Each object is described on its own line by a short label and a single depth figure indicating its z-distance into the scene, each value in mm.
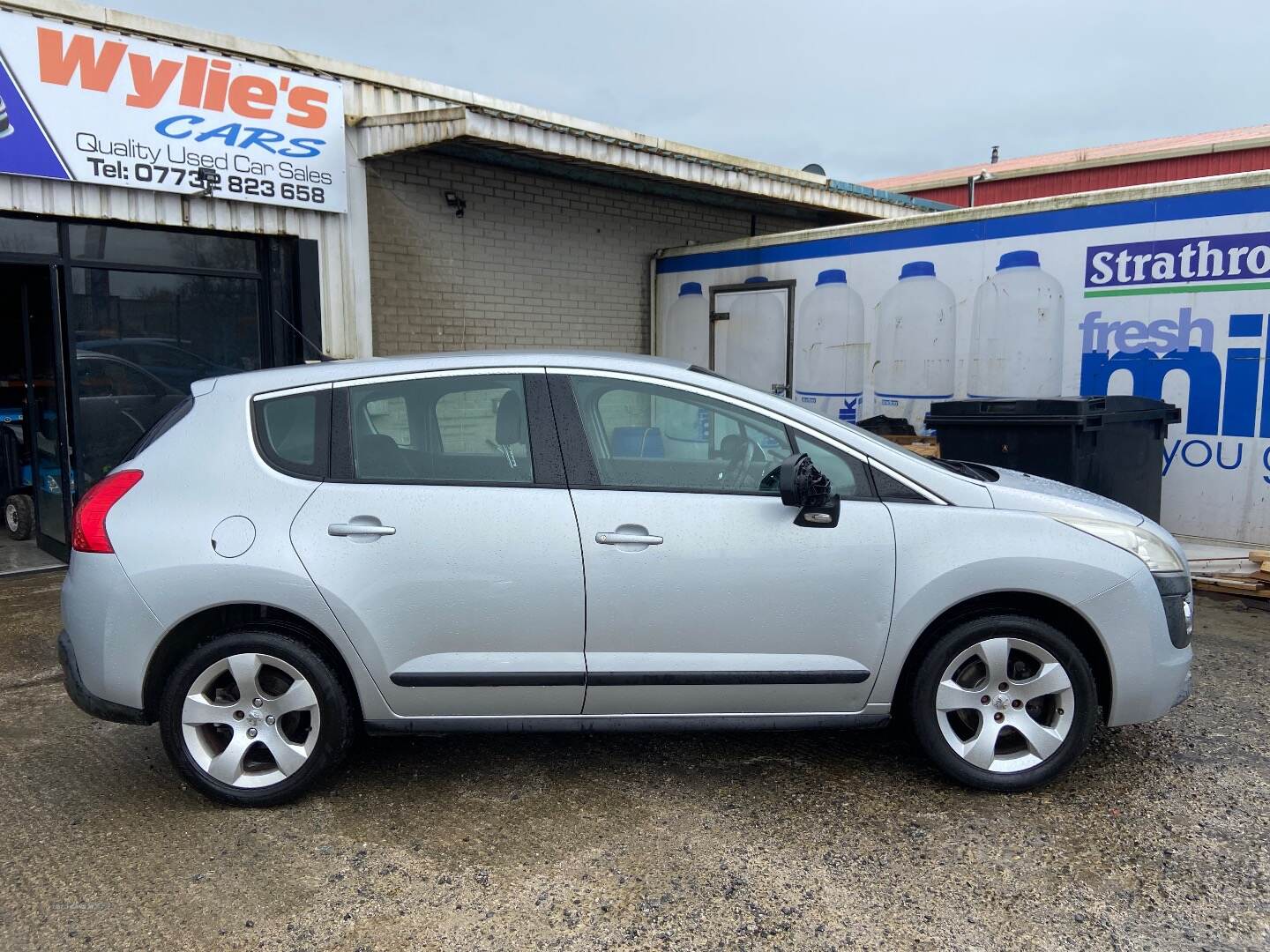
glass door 7359
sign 6473
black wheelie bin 6352
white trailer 6902
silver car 3424
